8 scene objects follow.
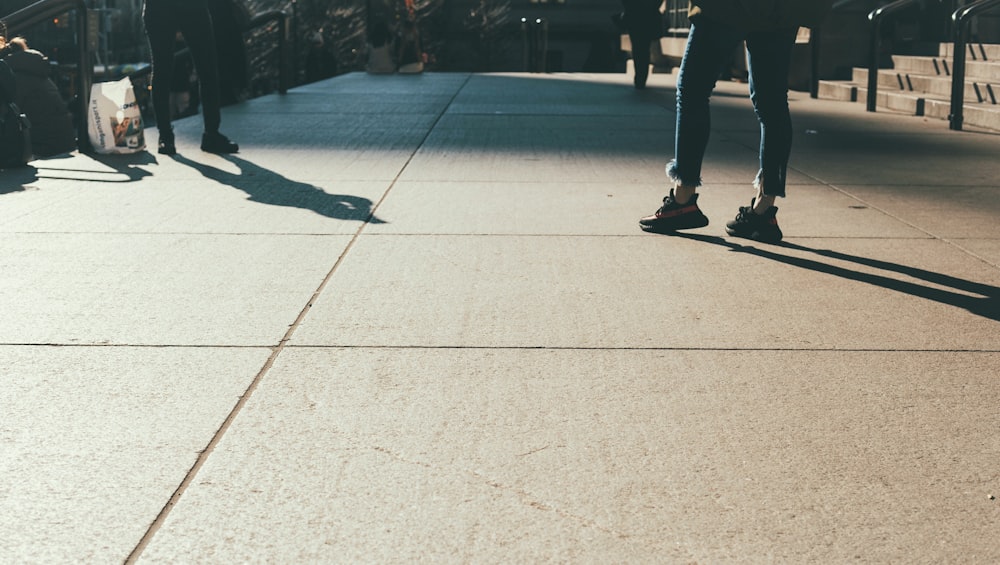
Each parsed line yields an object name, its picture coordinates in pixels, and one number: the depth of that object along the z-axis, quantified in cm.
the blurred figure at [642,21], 1652
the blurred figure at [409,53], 2280
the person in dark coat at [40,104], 935
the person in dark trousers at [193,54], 823
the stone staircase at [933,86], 1135
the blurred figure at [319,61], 2481
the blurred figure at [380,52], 2314
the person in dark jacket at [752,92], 518
